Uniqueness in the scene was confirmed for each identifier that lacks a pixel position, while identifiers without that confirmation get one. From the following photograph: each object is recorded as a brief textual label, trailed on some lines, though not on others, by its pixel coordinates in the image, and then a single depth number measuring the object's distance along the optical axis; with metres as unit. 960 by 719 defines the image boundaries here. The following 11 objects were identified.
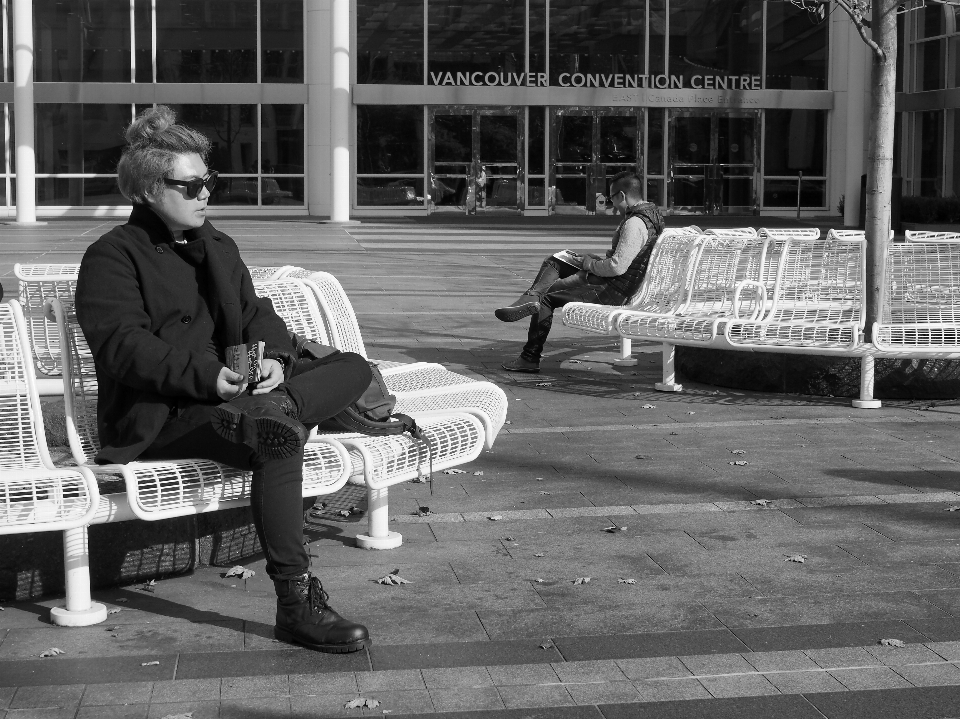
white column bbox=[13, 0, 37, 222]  29.91
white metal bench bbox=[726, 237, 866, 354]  8.36
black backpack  4.66
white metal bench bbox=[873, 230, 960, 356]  8.32
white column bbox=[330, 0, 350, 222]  30.73
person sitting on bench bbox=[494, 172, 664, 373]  9.56
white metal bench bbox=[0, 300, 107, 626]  4.06
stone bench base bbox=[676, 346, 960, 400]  8.22
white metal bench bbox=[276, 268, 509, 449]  5.43
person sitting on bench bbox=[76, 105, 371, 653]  4.01
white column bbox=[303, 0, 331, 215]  32.00
